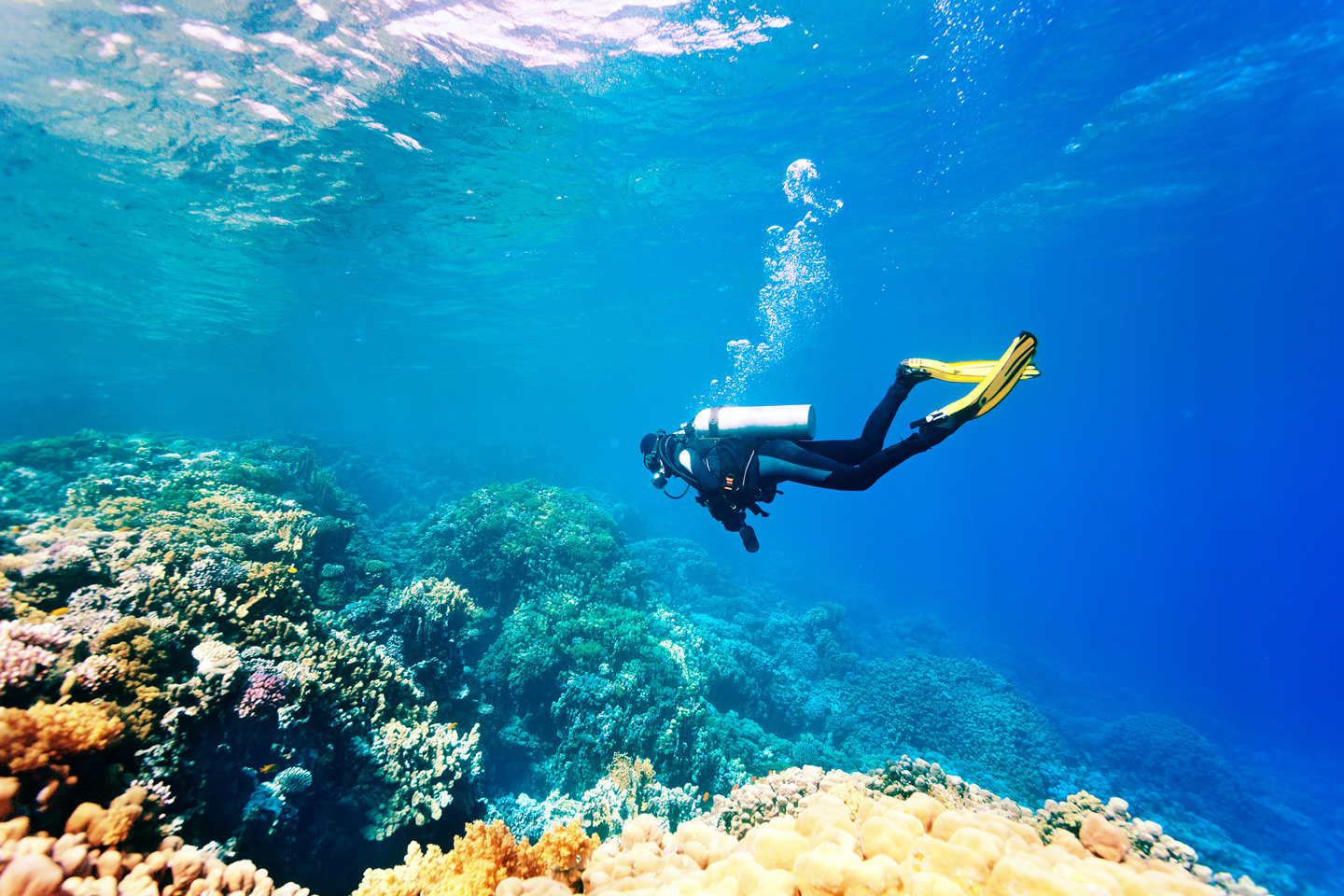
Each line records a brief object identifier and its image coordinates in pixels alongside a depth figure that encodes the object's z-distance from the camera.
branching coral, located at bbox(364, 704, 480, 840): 4.21
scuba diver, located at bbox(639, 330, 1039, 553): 4.21
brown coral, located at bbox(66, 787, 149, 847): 2.29
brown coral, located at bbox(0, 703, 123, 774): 2.29
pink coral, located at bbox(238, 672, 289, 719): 3.76
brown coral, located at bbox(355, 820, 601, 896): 2.87
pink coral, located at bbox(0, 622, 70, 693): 2.81
